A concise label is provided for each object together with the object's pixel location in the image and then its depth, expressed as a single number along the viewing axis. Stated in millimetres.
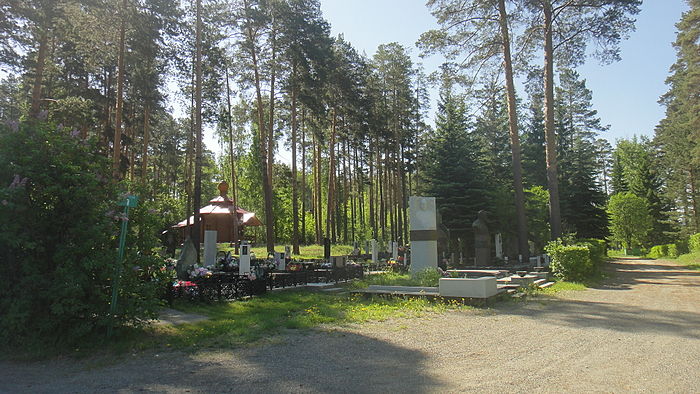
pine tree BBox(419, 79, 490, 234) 27219
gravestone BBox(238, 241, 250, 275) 14305
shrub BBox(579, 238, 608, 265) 18316
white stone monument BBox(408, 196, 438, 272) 15156
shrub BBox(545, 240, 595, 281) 15438
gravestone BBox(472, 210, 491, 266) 22609
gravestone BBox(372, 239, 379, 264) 23516
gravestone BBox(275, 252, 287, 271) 17859
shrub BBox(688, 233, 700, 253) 30984
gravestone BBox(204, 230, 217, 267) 16919
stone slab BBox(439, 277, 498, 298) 10617
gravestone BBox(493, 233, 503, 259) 26672
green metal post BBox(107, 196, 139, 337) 6902
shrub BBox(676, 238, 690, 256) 36344
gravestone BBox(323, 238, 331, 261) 22594
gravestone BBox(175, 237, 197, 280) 12484
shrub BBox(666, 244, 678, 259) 36688
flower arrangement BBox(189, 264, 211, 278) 12281
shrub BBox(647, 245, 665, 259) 40656
